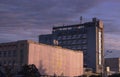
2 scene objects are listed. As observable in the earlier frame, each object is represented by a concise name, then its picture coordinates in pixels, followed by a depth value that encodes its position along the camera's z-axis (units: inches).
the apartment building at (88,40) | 4503.4
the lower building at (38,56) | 2973.4
